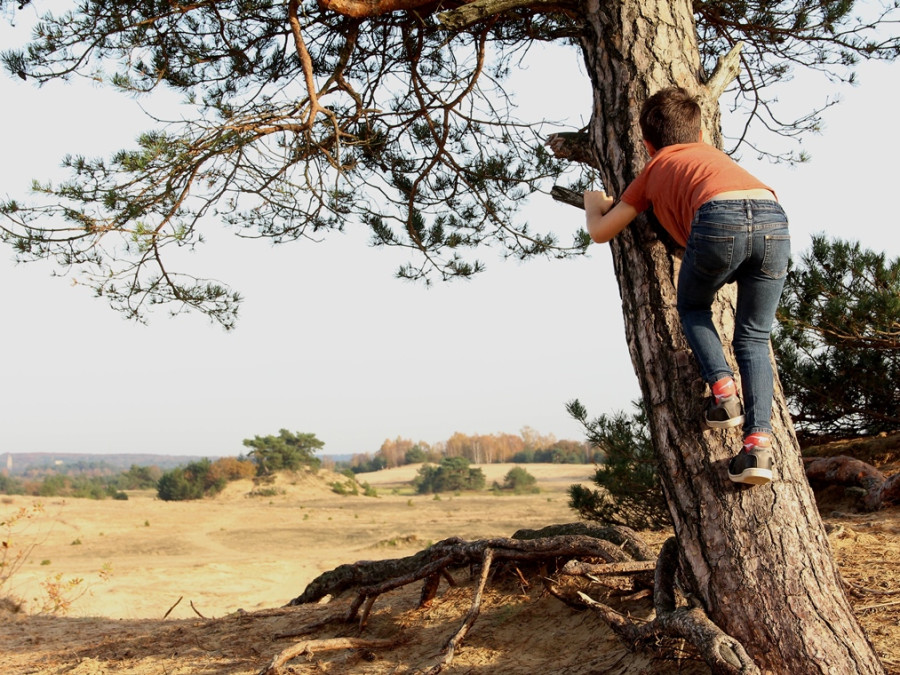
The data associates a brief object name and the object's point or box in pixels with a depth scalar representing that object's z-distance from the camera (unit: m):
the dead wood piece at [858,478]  4.95
